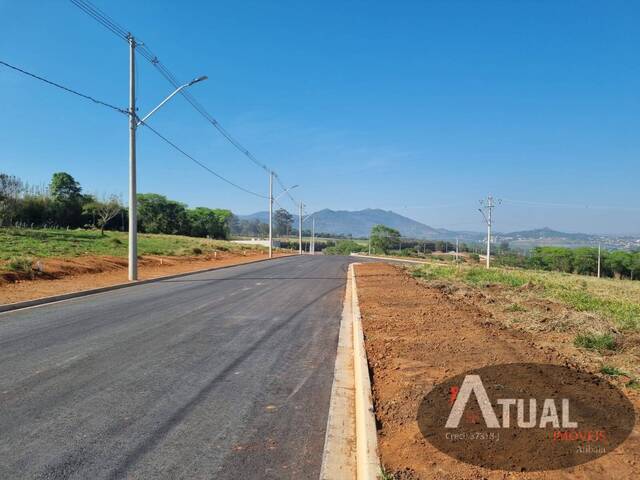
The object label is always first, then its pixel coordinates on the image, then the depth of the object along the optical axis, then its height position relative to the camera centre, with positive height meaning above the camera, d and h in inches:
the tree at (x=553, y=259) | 3031.5 -128.0
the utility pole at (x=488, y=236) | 1854.3 +18.3
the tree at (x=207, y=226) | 3991.1 +86.9
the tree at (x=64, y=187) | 2908.5 +313.6
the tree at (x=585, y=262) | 2897.4 -137.1
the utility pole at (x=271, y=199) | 2060.8 +175.0
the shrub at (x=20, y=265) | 671.1 -52.1
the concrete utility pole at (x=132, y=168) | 739.4 +112.1
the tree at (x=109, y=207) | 2495.1 +153.7
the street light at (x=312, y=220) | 3170.8 +129.1
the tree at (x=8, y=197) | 2015.1 +172.9
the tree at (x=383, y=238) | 4101.9 +2.9
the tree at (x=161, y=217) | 3563.0 +150.3
